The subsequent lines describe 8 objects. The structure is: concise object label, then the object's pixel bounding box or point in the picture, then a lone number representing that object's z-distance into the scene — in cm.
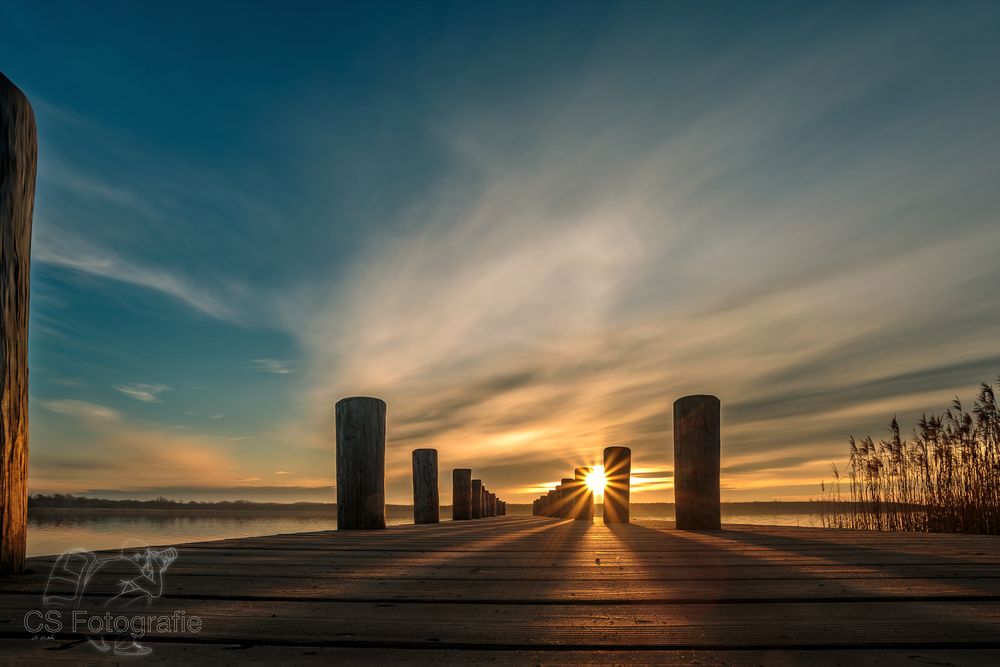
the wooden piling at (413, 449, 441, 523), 1016
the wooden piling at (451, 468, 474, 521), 1468
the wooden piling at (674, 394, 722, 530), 647
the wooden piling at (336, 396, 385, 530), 626
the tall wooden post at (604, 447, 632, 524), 932
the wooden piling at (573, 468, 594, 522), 1500
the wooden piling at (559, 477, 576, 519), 1695
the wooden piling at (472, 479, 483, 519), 1789
